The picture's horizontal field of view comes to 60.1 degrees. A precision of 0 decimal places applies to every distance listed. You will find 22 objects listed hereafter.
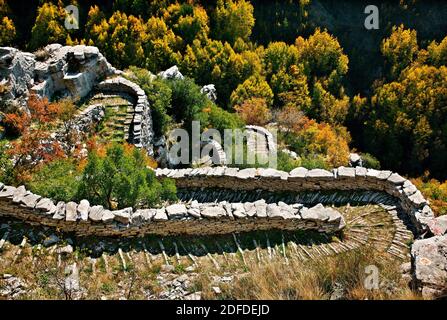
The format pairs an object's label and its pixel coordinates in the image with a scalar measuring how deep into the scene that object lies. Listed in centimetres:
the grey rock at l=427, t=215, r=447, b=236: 1126
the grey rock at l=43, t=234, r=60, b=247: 1081
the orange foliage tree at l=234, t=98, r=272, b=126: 3425
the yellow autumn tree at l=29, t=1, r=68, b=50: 3897
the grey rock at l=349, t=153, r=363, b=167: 3638
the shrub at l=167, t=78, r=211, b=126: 2466
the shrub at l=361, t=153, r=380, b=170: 4137
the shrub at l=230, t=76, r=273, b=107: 3922
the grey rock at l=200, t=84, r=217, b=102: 3244
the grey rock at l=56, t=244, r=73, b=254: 1066
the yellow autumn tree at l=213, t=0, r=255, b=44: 4847
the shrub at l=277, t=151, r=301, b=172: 1845
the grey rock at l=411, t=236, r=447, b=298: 757
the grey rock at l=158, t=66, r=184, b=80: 2741
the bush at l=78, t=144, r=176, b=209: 1237
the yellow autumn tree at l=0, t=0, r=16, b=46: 3984
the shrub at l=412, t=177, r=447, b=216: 2869
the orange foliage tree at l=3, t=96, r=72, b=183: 1574
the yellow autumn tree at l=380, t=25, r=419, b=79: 5419
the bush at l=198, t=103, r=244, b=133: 2498
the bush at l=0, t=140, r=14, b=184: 1446
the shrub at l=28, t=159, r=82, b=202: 1254
